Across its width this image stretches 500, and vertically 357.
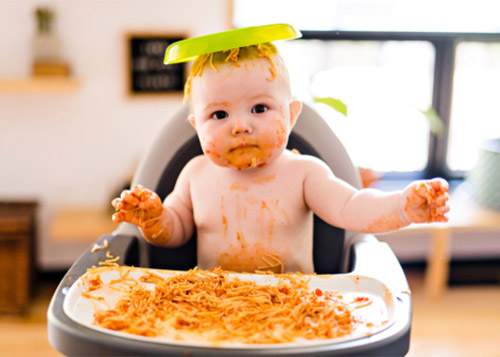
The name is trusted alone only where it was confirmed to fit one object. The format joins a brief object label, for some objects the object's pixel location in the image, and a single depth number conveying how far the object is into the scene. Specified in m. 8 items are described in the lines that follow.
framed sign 2.32
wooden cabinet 2.11
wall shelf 2.15
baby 0.83
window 2.46
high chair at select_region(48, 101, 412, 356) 0.74
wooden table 2.28
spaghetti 0.67
